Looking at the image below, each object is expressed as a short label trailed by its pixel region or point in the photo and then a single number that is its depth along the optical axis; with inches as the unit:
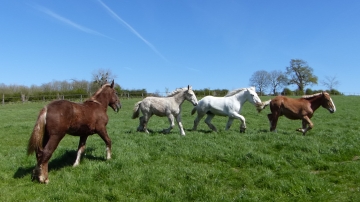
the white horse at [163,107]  477.7
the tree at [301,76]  3034.0
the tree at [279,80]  3078.2
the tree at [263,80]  3174.2
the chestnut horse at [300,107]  494.3
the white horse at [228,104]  499.8
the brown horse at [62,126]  273.3
